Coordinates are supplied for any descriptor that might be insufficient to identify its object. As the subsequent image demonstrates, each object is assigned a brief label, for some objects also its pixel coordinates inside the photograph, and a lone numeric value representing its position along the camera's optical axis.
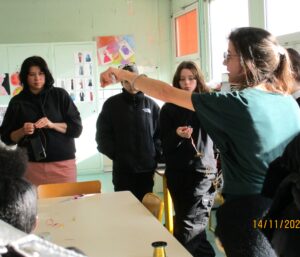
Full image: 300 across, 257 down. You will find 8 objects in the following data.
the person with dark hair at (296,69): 2.26
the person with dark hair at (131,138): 2.90
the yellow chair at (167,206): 3.13
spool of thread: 1.37
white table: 1.55
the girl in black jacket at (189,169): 2.66
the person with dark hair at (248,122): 1.30
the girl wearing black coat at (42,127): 2.83
